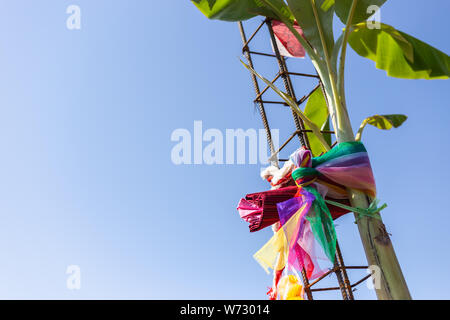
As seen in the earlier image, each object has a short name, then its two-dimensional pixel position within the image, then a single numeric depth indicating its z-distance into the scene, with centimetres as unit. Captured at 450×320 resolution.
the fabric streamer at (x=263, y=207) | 347
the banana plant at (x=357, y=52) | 319
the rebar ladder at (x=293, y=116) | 420
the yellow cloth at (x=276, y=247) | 336
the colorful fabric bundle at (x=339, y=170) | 333
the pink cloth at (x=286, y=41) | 534
